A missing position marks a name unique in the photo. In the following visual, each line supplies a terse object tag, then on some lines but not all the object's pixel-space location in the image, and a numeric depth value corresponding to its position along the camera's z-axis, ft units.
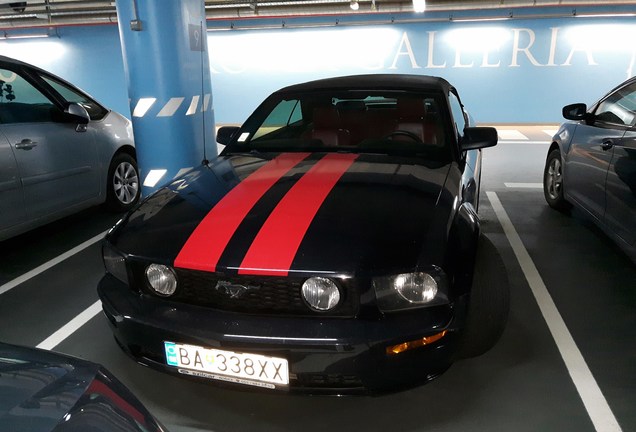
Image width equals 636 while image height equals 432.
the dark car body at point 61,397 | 2.96
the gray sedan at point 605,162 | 8.89
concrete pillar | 11.96
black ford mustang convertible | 4.98
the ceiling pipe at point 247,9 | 30.01
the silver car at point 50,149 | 10.40
